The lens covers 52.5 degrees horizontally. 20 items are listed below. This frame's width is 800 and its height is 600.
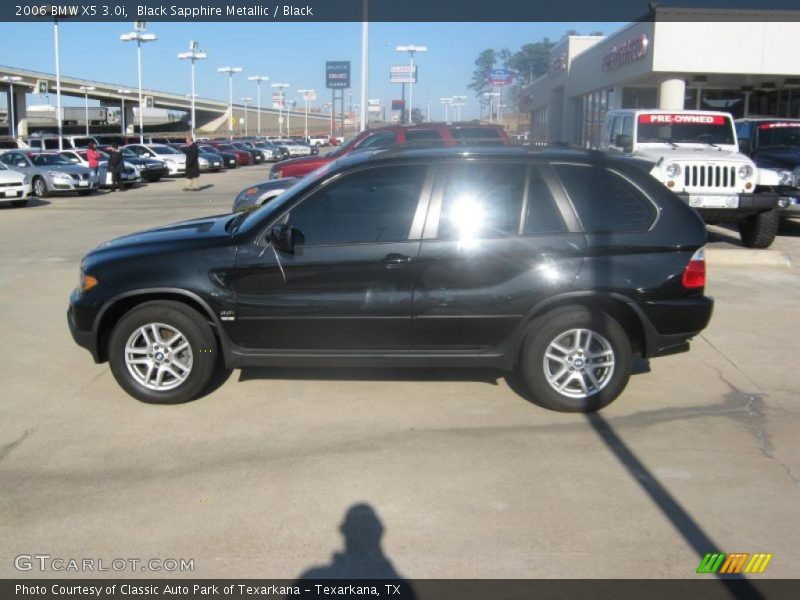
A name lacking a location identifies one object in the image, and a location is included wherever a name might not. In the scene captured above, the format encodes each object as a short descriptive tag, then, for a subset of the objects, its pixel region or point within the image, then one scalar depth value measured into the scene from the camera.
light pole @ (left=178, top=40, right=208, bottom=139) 60.59
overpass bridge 87.88
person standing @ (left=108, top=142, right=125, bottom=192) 26.95
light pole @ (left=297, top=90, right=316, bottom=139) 107.12
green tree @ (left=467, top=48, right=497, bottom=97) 138.62
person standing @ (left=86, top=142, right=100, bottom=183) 27.02
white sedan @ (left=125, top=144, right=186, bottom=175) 34.97
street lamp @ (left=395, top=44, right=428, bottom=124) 44.72
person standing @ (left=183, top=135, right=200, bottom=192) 25.79
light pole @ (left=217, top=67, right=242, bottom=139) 81.51
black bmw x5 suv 5.42
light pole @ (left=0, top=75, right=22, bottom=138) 79.30
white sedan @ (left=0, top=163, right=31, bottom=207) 20.38
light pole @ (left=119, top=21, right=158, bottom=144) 49.94
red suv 15.19
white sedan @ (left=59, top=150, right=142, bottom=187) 27.29
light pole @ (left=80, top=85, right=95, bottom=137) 83.91
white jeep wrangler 11.43
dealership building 23.38
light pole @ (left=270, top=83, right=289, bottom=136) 106.94
